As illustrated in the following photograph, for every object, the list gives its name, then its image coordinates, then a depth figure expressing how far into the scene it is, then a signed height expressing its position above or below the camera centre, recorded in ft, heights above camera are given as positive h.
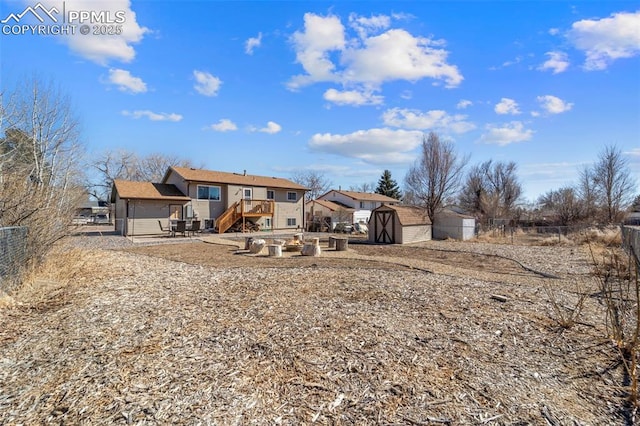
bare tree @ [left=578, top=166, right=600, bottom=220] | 91.81 +5.99
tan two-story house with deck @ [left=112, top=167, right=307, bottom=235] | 73.61 +4.54
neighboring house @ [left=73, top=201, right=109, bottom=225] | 144.25 +4.00
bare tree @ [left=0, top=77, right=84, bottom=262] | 20.71 +1.96
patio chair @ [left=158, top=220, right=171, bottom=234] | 73.15 -2.45
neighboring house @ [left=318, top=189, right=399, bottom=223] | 131.34 +7.76
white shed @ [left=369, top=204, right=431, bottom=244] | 64.44 -1.75
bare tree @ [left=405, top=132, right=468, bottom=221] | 80.18 +10.96
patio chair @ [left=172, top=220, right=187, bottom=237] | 65.46 -1.80
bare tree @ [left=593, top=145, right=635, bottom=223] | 91.45 +8.64
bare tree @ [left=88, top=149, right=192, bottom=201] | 140.64 +21.99
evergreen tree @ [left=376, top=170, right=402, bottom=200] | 172.35 +16.75
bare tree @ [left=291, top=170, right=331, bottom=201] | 182.94 +19.40
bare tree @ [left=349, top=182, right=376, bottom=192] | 209.87 +18.95
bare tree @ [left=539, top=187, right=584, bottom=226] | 92.94 +3.09
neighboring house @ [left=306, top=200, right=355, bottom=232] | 101.96 +1.01
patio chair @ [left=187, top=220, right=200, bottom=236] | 67.87 -1.67
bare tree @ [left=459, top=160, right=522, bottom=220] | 123.65 +11.90
